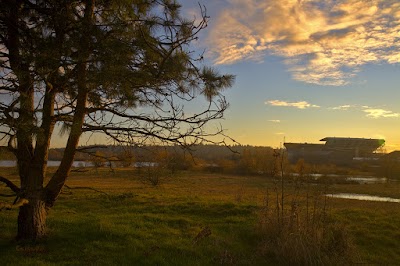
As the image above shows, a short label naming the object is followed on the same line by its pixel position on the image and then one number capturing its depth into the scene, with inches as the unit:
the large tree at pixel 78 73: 217.8
